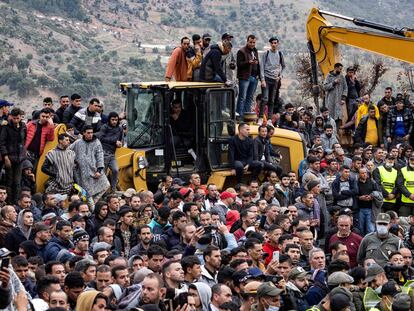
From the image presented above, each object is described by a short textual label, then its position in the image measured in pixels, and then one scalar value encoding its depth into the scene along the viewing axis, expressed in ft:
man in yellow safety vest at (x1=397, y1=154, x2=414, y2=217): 83.87
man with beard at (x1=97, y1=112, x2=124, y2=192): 80.69
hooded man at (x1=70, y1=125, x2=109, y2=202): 77.15
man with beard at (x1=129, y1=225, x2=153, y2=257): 64.03
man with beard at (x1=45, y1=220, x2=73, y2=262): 62.08
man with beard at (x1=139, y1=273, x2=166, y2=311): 51.39
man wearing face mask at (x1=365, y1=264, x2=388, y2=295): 58.23
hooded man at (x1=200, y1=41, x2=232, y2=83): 85.71
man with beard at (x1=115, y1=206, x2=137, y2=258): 67.41
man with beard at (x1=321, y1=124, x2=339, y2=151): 93.76
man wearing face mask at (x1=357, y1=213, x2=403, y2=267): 69.21
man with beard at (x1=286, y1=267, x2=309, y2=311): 55.98
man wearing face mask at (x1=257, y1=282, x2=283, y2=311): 51.55
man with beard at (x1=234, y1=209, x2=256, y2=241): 69.67
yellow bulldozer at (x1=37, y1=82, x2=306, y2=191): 82.58
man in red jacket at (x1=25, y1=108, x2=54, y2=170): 79.15
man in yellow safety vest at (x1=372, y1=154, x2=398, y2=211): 84.38
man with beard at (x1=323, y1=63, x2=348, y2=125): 101.04
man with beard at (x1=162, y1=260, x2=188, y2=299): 54.75
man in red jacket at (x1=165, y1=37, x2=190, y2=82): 87.15
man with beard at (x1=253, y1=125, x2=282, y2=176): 85.20
